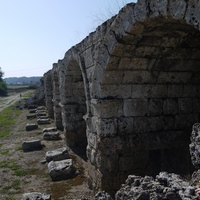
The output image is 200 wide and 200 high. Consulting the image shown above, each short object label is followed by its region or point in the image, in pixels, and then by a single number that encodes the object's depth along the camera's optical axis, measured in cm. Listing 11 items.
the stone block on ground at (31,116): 1572
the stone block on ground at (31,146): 859
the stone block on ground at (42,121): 1340
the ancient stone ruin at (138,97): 421
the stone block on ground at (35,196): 454
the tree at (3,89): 4609
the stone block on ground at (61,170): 602
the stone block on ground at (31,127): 1209
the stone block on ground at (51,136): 987
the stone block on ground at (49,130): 1078
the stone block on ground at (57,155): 709
